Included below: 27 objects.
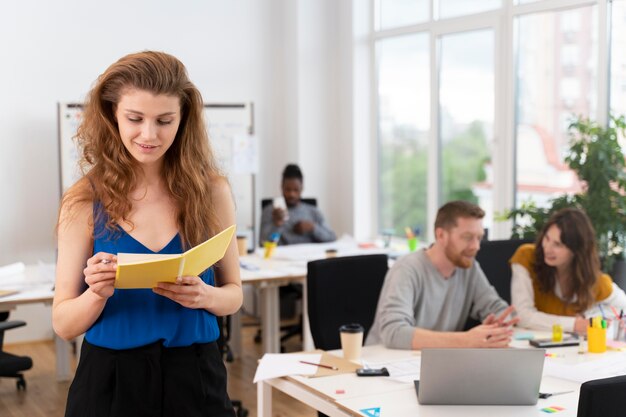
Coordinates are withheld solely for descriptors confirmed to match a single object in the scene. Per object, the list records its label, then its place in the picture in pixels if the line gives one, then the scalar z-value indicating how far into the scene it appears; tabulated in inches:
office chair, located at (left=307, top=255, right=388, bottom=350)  130.6
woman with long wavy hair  69.7
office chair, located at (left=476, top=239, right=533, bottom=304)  161.8
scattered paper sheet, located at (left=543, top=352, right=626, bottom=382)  108.2
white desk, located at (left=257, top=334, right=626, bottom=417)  92.6
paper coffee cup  114.5
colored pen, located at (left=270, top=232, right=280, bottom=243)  221.8
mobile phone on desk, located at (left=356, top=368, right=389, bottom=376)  106.8
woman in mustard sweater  144.0
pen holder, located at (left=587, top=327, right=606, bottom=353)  120.6
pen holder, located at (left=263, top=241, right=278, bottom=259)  216.4
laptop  91.3
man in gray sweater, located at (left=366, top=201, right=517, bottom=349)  122.6
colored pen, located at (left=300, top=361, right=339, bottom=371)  109.3
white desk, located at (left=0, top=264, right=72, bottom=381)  167.6
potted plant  189.2
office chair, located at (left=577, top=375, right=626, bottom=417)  70.1
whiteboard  274.4
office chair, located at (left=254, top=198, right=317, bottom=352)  239.9
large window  218.8
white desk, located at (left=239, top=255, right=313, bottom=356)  194.2
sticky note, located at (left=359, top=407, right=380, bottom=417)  91.1
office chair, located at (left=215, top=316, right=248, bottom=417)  176.1
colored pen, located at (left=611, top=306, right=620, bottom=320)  130.2
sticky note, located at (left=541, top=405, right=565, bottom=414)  93.1
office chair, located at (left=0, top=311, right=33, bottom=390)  174.5
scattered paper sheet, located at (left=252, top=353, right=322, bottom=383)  106.4
